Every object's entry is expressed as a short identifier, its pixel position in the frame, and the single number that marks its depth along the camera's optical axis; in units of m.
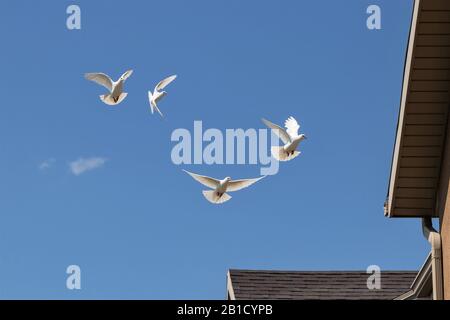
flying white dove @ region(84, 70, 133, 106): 21.52
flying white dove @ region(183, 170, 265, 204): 18.81
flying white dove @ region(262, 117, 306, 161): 19.23
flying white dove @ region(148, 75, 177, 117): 21.00
